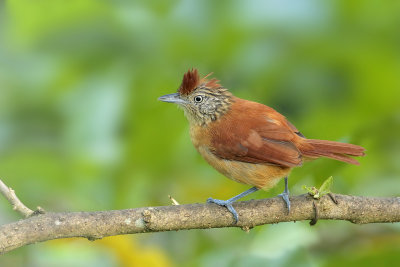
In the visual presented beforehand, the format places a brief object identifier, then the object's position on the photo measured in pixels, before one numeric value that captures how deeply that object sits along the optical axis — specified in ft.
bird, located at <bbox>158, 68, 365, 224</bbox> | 24.17
